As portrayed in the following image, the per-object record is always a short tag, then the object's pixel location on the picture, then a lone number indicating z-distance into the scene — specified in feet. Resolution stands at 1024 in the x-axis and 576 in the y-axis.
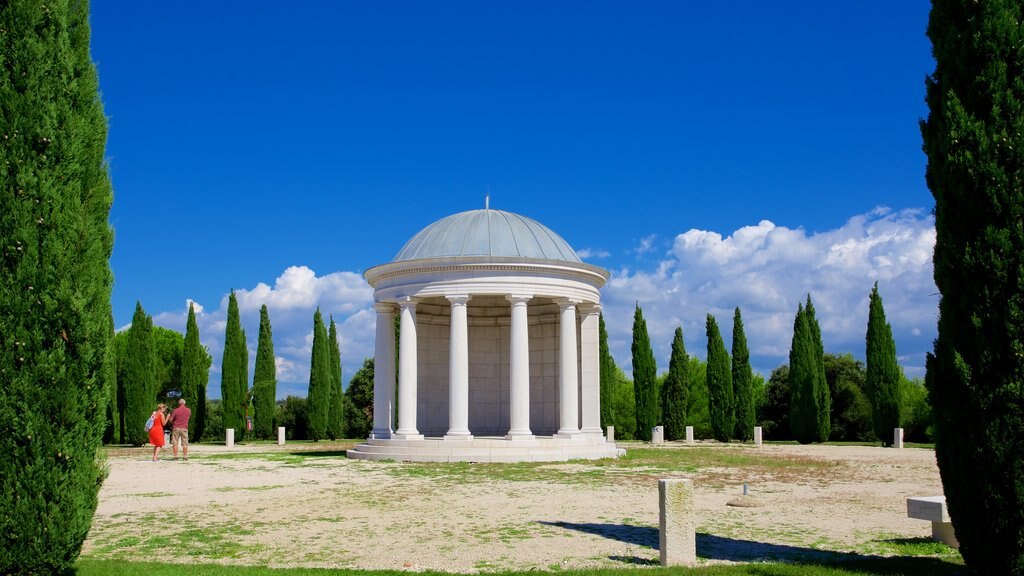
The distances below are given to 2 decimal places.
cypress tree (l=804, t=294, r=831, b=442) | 162.80
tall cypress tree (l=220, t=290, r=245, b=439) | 167.63
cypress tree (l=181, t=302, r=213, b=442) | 163.32
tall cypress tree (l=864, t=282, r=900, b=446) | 156.87
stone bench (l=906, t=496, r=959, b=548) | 38.78
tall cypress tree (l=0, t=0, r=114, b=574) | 27.22
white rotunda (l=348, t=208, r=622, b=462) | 94.94
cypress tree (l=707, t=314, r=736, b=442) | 168.14
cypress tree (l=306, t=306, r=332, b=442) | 174.81
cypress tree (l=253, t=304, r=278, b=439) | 172.45
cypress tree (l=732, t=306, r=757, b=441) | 168.04
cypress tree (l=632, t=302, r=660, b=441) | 173.54
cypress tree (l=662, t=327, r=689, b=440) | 171.32
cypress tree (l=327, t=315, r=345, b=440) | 179.11
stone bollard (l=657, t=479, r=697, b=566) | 35.04
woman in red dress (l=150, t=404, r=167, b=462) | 94.43
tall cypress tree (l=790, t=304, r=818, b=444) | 162.09
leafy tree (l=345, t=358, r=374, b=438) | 201.16
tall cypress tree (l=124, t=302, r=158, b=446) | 150.20
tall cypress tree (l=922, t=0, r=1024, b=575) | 30.09
